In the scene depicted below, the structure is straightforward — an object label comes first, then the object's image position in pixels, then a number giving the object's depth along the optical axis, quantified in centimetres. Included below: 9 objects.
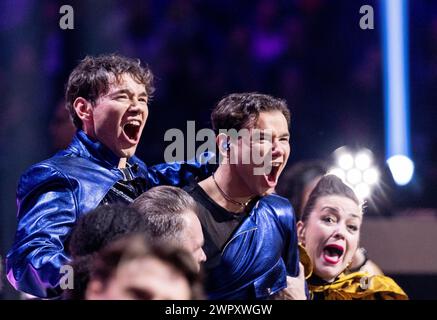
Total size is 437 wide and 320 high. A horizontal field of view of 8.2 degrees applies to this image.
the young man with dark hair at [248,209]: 750
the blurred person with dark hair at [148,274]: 675
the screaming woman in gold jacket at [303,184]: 792
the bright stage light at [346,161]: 811
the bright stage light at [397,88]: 829
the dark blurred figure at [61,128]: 793
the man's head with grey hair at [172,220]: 717
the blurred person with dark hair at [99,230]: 696
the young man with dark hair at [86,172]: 734
